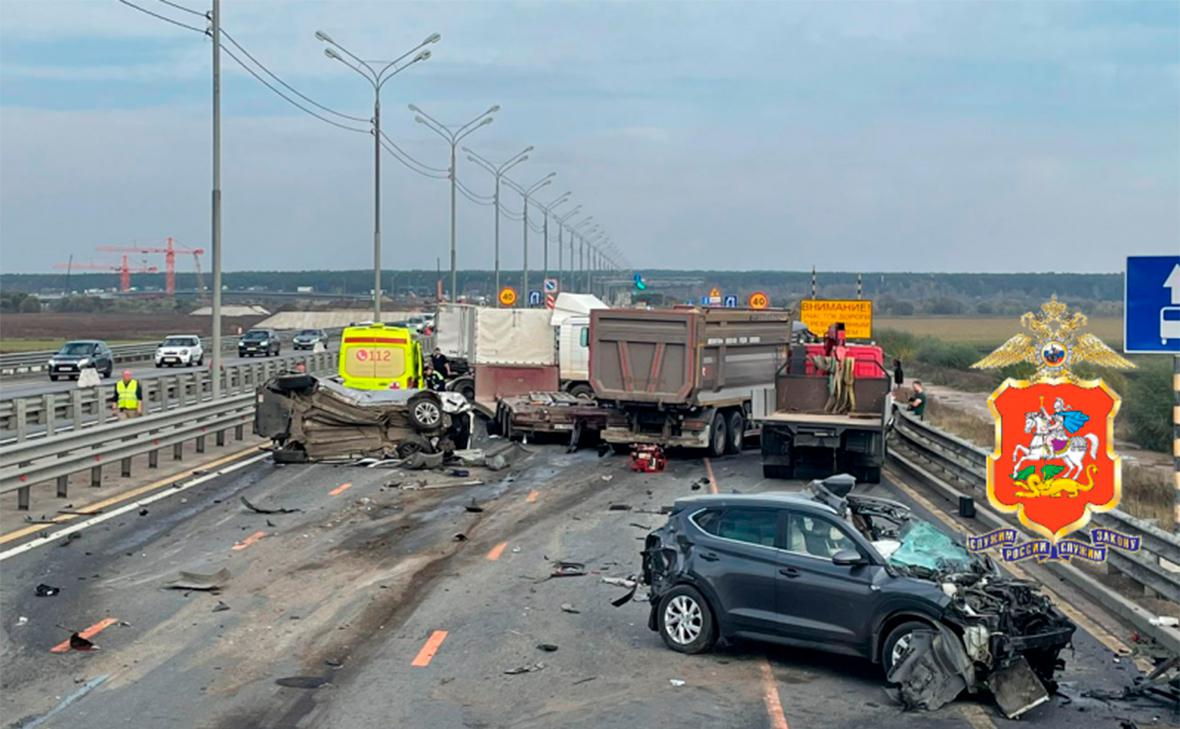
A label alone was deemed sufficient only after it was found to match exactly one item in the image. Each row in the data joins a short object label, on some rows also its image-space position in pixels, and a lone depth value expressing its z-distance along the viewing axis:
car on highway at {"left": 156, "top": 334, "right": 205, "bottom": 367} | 65.88
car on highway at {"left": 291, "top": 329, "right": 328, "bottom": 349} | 82.94
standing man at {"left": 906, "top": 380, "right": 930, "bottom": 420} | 32.44
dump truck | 27.77
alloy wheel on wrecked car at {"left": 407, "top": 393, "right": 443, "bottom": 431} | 25.91
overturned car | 25.52
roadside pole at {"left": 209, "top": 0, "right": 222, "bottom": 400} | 30.94
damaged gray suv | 10.84
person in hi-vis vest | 26.36
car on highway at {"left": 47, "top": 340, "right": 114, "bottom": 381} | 55.25
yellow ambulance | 30.81
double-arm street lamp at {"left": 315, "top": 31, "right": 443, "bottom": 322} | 44.88
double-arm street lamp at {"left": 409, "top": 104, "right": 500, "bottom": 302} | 60.12
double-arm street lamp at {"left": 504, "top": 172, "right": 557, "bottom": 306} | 86.44
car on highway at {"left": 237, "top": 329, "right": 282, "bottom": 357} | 75.31
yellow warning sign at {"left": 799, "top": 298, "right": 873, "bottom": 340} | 47.81
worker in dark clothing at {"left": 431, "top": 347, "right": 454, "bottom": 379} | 39.94
